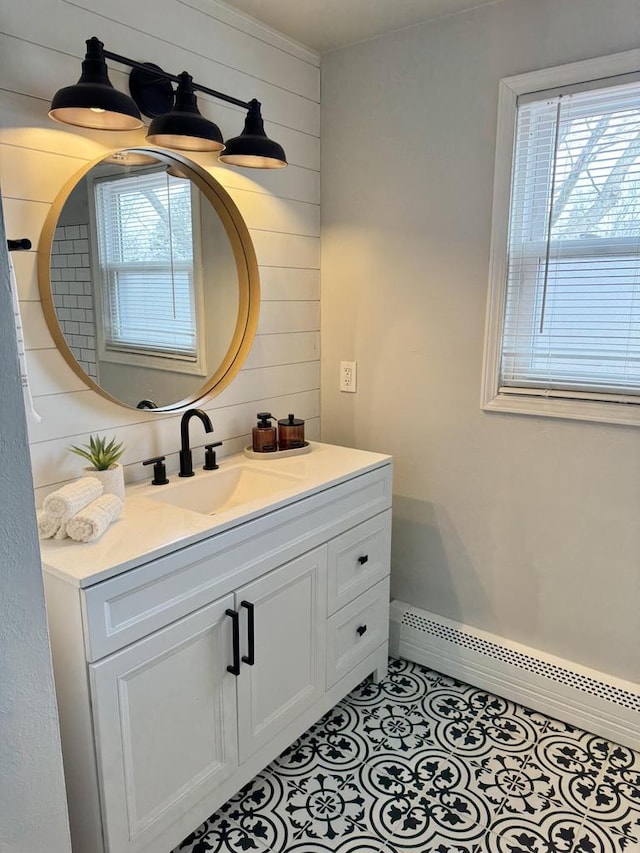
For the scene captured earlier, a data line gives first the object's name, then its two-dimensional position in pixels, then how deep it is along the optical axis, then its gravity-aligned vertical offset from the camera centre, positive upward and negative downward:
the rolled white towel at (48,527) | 1.46 -0.54
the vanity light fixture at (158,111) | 1.47 +0.45
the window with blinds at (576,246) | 1.87 +0.16
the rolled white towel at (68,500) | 1.45 -0.48
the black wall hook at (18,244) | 1.51 +0.11
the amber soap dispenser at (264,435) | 2.19 -0.49
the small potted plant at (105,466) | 1.66 -0.46
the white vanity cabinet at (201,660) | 1.35 -0.92
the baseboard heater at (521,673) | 2.06 -1.33
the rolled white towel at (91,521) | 1.43 -0.52
